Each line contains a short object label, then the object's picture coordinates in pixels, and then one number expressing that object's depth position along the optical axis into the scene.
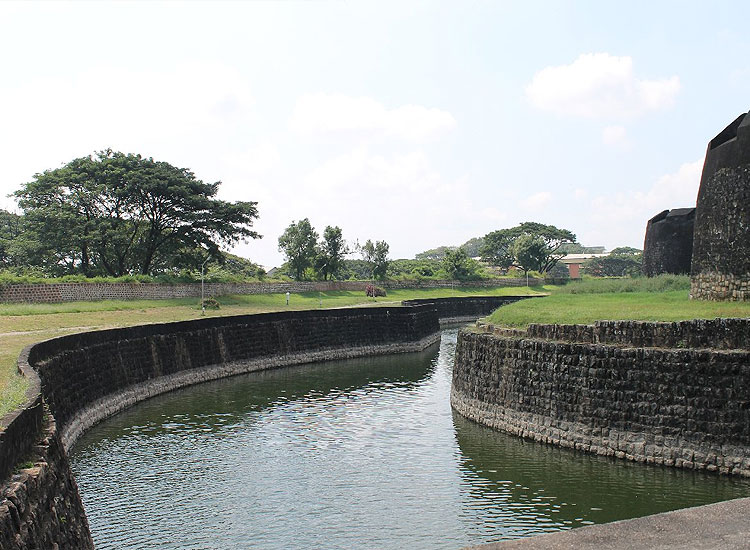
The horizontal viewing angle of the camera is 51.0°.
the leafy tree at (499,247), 127.12
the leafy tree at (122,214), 59.78
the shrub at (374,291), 78.47
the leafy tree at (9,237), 61.54
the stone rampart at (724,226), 22.28
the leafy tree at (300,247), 83.88
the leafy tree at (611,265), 136.38
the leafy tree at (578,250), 184.65
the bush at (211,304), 56.06
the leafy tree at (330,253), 85.81
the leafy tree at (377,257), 94.25
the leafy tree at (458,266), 102.50
